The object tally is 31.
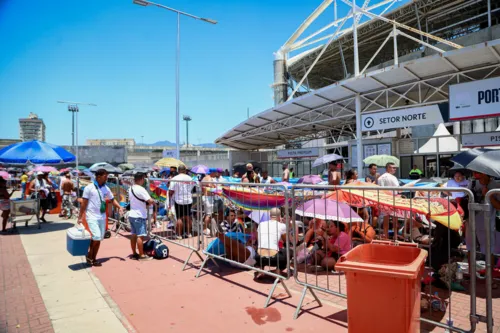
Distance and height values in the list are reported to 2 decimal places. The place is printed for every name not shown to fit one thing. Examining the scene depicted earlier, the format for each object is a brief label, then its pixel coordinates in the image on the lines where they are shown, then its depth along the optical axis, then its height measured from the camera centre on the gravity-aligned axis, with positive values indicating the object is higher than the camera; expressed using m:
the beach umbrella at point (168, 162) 12.76 +0.33
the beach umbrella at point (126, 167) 27.46 +0.34
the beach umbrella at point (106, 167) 17.25 +0.20
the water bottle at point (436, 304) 3.86 -1.69
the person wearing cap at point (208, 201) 6.24 -0.70
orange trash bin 2.57 -1.09
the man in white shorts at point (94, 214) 6.09 -0.83
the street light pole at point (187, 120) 80.34 +12.98
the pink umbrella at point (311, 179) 12.79 -0.48
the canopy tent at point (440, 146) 14.85 +0.98
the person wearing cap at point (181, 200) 7.51 -0.73
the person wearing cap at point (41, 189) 11.15 -0.61
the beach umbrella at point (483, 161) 3.98 +0.05
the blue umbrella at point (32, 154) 9.95 +0.60
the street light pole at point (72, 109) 53.14 +10.62
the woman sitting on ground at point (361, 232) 5.68 -1.20
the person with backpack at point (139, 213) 6.39 -0.85
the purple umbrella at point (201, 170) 14.98 -0.01
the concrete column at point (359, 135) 13.63 +1.39
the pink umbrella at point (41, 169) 13.29 +0.14
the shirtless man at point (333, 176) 7.78 -0.21
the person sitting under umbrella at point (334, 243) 5.52 -1.34
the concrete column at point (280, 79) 30.80 +8.91
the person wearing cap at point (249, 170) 9.82 -0.03
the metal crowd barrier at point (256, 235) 4.93 -1.10
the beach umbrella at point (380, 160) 12.81 +0.30
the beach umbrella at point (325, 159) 13.40 +0.38
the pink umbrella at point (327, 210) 4.40 -0.61
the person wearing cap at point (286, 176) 14.30 -0.35
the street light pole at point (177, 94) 15.59 +4.00
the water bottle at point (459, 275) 4.65 -1.61
